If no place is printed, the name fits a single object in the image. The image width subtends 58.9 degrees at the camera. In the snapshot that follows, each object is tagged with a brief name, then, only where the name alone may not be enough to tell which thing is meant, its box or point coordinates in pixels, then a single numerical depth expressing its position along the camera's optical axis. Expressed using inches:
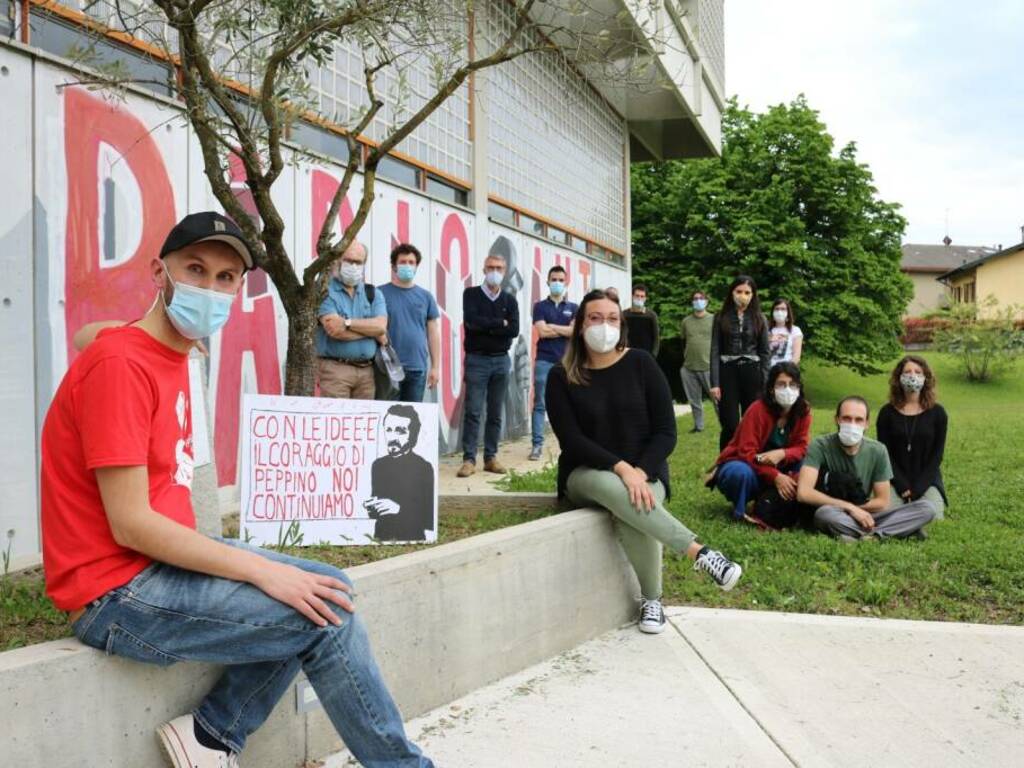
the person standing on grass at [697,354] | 497.4
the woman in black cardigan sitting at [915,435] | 250.1
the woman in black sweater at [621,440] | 173.2
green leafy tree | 1131.9
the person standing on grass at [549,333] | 353.2
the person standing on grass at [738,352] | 321.7
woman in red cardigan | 253.6
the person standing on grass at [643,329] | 422.6
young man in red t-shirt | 90.0
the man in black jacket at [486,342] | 313.0
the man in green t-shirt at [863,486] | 233.0
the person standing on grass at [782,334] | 394.3
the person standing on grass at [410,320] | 283.3
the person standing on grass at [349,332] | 243.4
